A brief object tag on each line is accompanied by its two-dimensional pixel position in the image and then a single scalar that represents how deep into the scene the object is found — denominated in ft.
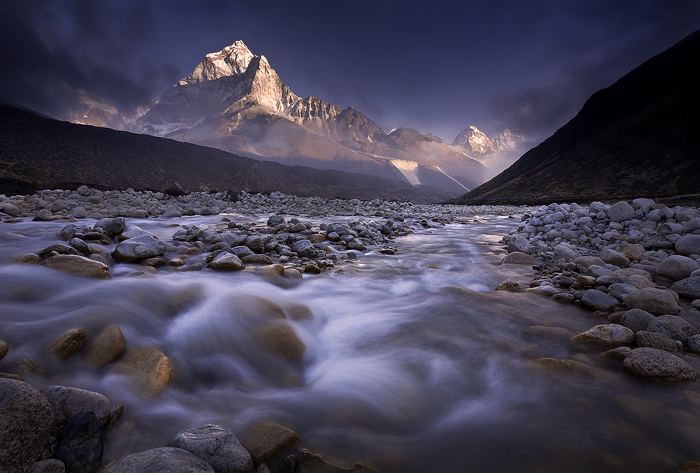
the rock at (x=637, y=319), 9.61
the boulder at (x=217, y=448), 4.70
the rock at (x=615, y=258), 17.31
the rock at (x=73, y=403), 4.88
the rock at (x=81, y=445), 4.35
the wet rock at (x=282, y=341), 9.41
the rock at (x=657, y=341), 8.59
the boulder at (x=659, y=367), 7.29
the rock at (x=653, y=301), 10.52
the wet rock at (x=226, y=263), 15.51
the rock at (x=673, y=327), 8.86
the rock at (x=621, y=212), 23.62
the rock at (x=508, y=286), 15.05
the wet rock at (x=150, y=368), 6.80
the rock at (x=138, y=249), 14.58
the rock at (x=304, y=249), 20.67
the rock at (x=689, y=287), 12.14
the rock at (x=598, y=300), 11.75
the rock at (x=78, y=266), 11.20
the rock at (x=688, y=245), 16.91
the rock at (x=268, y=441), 5.31
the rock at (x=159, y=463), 3.98
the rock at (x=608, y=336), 9.01
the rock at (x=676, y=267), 13.97
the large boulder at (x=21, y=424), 3.92
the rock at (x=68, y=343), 6.74
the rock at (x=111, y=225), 18.01
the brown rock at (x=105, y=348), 6.97
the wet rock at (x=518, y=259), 20.45
